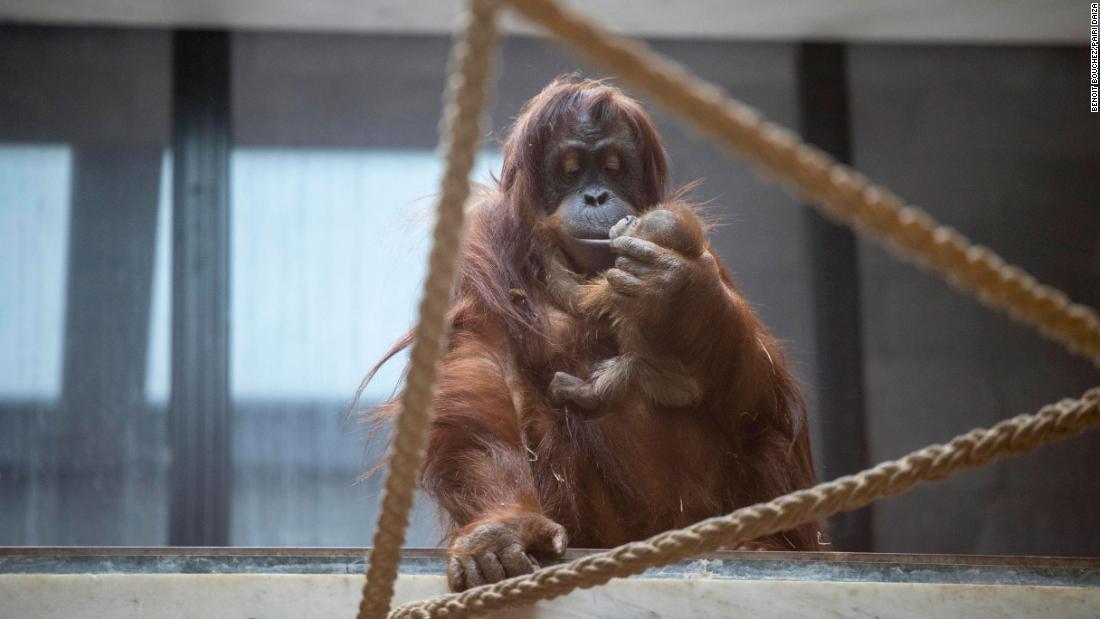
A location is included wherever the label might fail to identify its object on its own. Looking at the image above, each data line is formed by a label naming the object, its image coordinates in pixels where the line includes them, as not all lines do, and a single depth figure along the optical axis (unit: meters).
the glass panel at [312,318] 10.09
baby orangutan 4.86
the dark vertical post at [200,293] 9.93
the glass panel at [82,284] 10.02
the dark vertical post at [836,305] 10.31
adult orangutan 4.63
